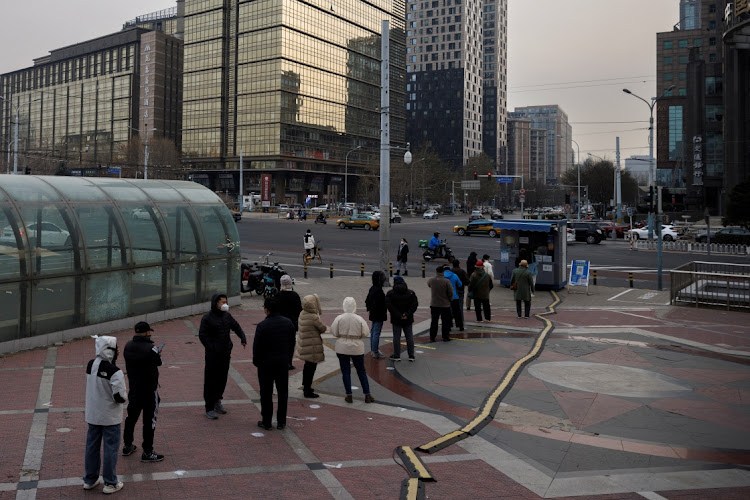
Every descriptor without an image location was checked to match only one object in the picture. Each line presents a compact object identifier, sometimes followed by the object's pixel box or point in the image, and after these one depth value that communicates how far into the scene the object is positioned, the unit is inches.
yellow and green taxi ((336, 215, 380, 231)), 2405.3
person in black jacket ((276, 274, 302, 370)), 410.0
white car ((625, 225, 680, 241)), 1975.9
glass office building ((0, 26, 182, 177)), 5059.1
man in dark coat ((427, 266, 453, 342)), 547.8
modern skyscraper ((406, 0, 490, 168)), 6993.1
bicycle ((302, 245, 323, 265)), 1189.1
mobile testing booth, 958.4
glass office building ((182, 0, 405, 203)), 4165.8
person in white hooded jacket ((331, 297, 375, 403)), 379.2
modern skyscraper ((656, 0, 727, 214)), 3312.0
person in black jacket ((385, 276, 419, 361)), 476.1
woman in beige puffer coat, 379.9
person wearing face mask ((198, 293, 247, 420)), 343.6
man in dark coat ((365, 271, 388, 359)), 465.9
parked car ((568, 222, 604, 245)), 1959.9
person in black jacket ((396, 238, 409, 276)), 1143.0
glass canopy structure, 488.4
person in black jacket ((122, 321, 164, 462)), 283.3
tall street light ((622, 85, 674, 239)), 1688.0
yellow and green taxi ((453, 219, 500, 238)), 2158.0
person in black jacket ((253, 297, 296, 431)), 330.3
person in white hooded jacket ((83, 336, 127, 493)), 250.4
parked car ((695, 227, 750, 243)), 1790.1
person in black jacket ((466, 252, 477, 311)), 841.5
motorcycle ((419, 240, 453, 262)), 1368.1
